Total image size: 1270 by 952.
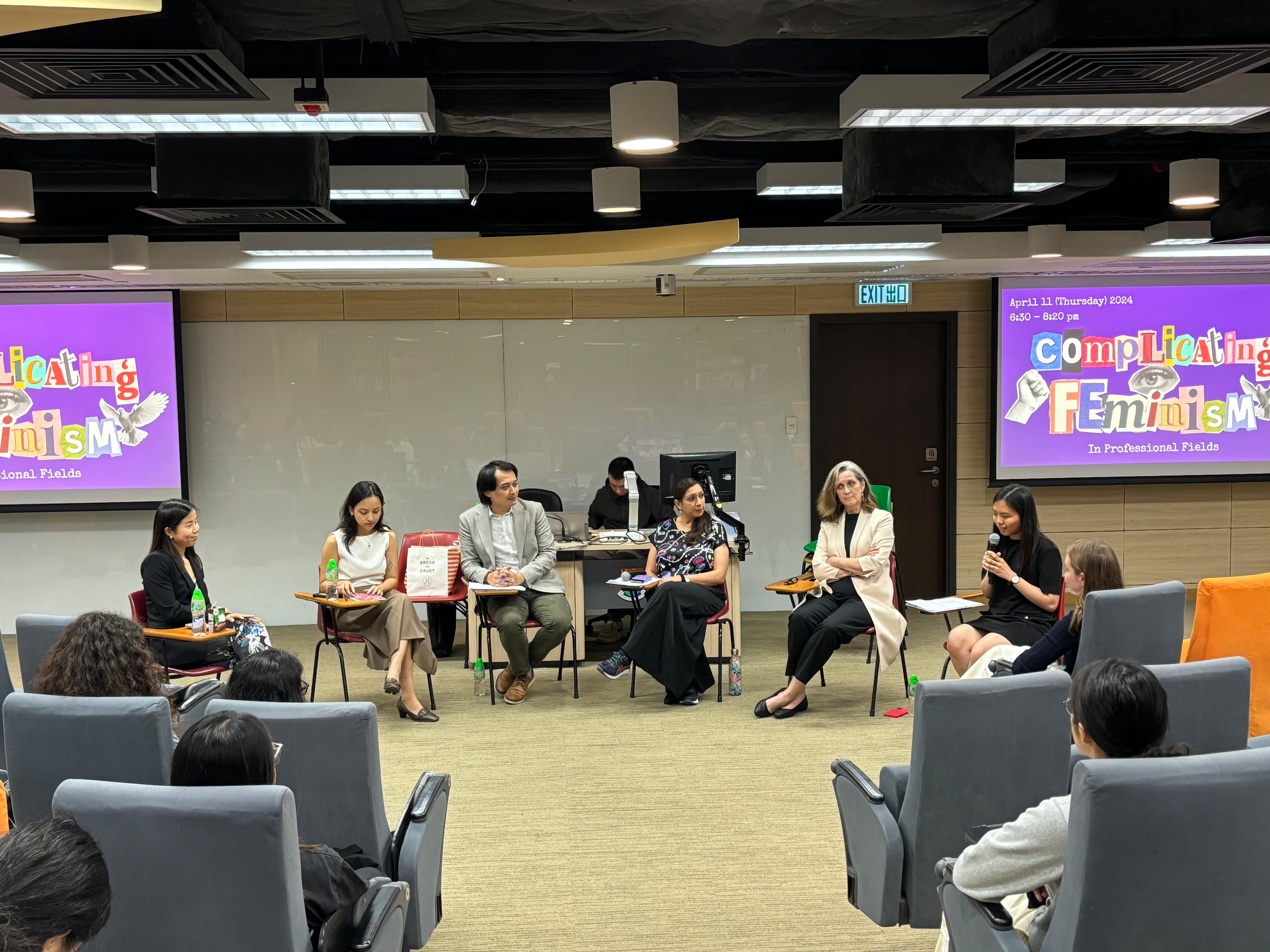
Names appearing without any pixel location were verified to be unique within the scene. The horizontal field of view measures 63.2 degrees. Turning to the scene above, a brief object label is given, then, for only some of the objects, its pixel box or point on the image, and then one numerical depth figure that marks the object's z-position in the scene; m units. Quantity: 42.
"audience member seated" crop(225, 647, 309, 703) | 2.96
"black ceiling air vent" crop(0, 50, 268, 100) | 3.05
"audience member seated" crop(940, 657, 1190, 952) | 2.19
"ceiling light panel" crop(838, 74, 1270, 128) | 3.78
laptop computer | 7.09
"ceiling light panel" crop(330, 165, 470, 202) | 5.30
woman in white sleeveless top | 5.80
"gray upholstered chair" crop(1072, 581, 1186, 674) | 3.95
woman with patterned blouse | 5.92
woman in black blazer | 5.09
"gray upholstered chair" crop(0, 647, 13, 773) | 4.22
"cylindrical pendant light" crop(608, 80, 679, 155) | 4.02
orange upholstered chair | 4.04
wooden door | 8.68
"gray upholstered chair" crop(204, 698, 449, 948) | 2.69
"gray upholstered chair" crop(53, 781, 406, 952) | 1.98
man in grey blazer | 6.11
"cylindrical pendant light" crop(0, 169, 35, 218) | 5.31
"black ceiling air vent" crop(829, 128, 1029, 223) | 4.57
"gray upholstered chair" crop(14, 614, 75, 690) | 4.12
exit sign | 8.50
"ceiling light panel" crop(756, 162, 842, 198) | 5.50
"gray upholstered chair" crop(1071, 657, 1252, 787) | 3.01
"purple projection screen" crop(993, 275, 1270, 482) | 8.49
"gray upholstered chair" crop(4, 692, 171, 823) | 2.77
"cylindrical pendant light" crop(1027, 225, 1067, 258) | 6.99
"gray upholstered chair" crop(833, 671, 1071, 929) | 2.75
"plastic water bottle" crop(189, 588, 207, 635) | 5.02
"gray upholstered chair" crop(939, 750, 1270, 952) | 1.94
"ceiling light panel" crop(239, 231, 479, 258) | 6.36
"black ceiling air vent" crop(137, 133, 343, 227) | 4.46
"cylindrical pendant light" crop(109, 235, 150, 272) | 6.60
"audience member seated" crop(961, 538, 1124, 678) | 4.12
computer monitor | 6.83
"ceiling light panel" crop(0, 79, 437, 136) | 3.63
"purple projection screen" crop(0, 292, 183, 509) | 8.02
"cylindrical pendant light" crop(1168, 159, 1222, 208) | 5.59
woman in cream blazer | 5.68
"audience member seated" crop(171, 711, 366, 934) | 2.17
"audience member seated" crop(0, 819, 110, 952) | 1.46
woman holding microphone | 5.12
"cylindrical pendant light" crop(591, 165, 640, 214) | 5.52
